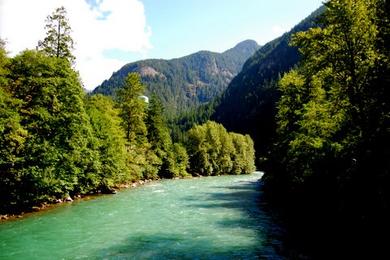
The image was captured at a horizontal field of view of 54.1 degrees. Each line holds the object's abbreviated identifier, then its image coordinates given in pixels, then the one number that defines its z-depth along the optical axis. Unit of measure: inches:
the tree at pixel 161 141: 2979.8
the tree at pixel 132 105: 2497.5
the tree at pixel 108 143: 1850.4
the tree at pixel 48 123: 1213.1
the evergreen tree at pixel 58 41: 1534.2
